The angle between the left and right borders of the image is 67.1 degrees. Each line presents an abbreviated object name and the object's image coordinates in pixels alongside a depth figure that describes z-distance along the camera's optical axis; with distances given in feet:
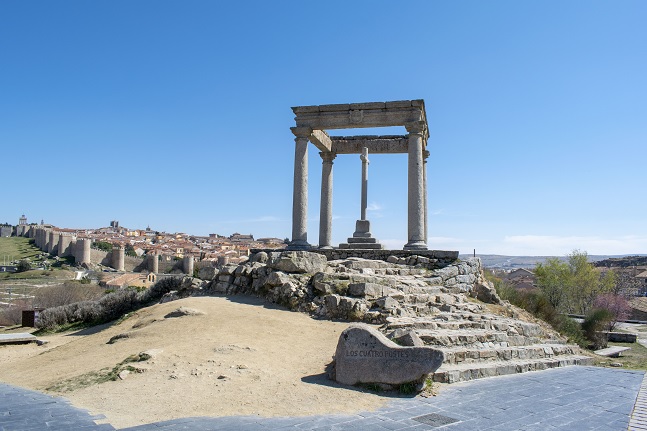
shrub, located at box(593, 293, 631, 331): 128.89
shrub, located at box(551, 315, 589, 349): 65.47
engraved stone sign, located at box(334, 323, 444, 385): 25.68
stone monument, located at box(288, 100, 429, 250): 62.80
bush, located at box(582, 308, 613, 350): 82.13
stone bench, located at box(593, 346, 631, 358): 69.65
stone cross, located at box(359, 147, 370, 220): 67.82
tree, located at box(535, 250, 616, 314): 144.87
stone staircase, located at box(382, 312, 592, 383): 31.09
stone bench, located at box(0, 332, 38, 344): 53.62
